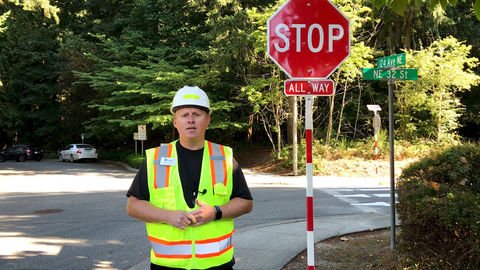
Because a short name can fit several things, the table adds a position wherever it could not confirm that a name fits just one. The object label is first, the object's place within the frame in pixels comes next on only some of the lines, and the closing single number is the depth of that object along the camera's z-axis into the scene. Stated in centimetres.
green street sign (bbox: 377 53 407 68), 529
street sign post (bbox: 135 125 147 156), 2380
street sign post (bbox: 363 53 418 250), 534
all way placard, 402
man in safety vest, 251
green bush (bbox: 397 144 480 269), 334
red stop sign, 418
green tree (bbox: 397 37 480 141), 2000
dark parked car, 3488
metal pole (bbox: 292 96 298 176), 1816
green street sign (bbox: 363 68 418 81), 549
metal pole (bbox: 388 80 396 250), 511
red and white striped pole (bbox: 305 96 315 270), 389
